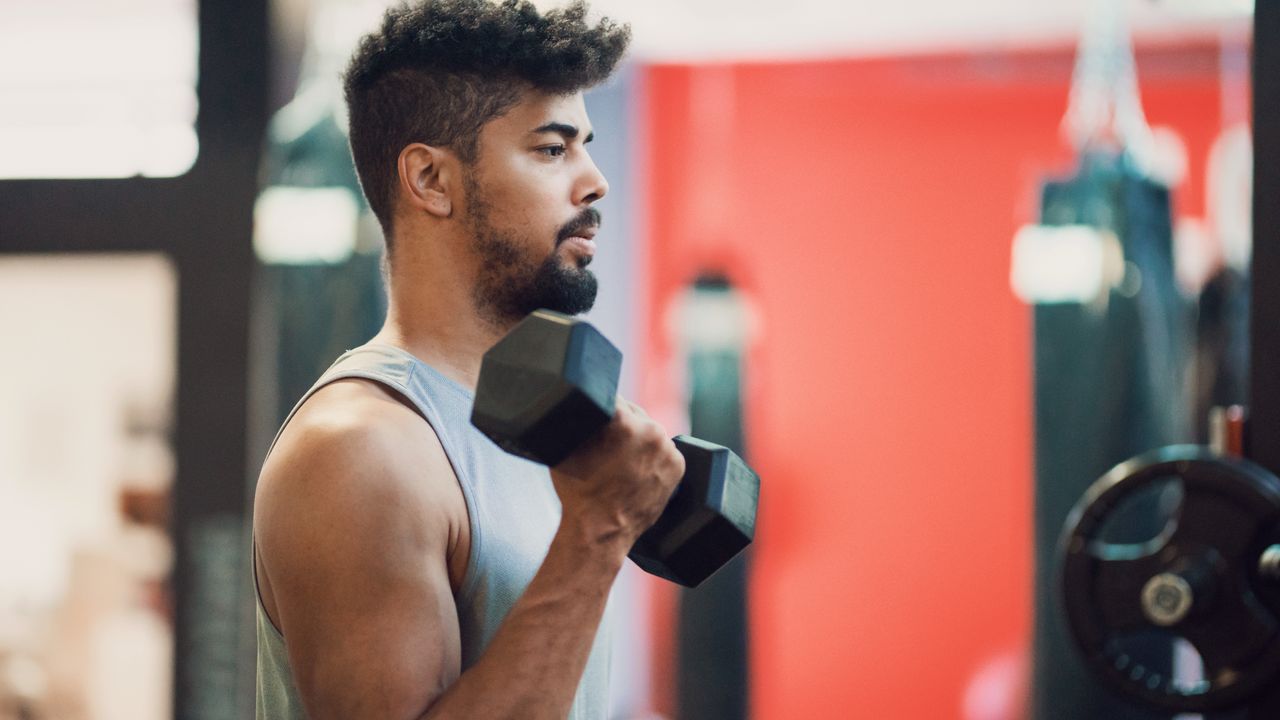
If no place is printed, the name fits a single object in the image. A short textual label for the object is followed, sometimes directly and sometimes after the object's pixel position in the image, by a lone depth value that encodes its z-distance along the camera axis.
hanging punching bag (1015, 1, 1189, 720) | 4.16
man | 2.25
